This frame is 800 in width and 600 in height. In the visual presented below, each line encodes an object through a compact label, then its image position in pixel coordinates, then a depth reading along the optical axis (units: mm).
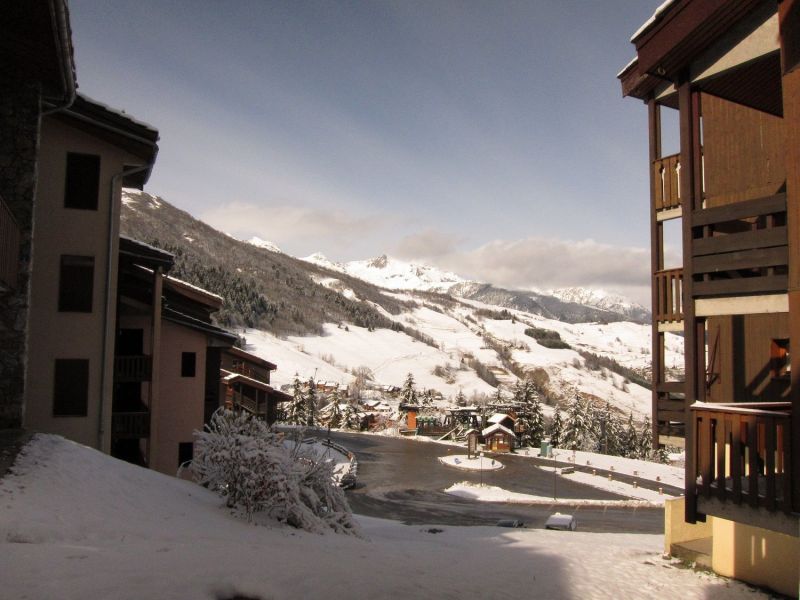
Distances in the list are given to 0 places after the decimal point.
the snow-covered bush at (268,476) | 13141
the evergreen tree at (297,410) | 74000
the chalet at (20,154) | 13102
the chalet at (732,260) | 7268
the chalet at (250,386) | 40031
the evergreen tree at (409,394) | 91750
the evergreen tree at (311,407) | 73750
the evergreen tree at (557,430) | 73125
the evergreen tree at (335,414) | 80312
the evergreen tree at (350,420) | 80688
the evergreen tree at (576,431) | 72000
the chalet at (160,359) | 19281
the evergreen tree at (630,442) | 73838
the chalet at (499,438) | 64312
